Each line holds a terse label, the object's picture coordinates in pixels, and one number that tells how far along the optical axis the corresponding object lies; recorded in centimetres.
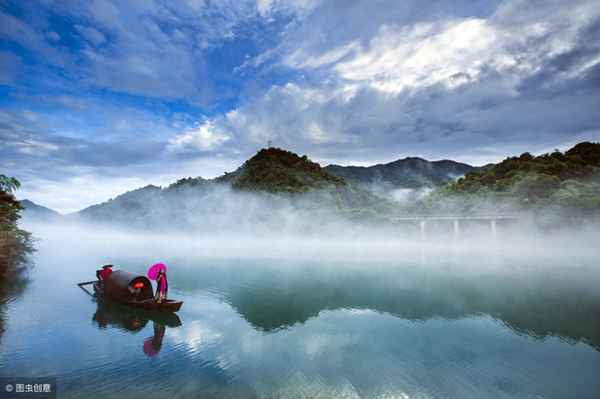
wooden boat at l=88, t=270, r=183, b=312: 2020
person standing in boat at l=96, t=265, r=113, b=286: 2427
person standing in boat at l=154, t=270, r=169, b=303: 2022
